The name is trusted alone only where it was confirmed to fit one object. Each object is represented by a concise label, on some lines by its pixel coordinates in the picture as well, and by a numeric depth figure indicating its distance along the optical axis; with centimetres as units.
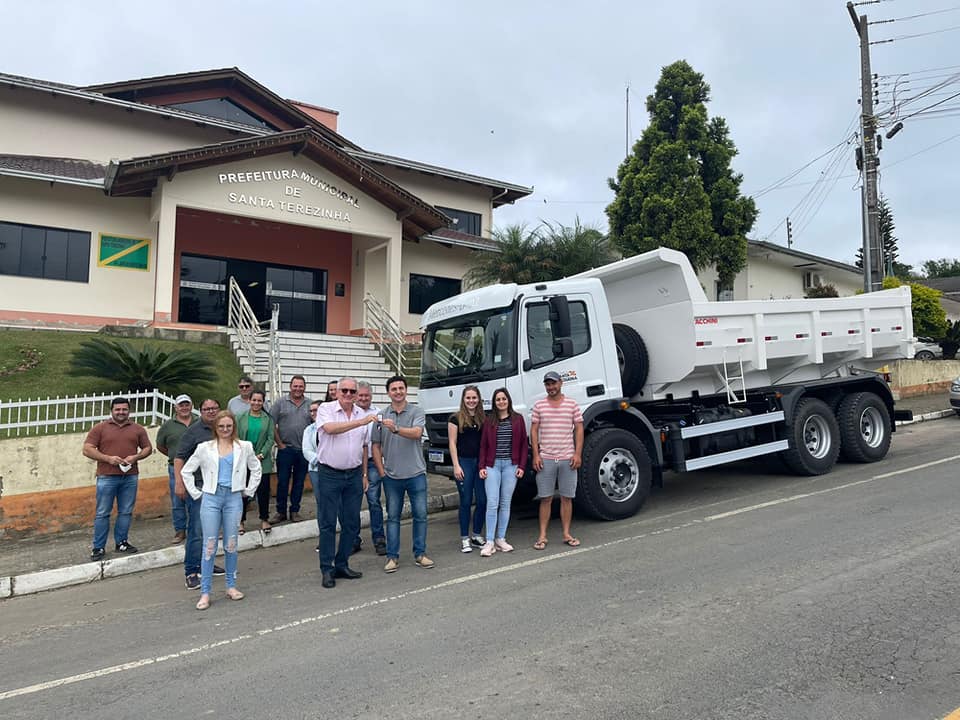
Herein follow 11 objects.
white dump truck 726
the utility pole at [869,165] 1583
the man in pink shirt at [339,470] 591
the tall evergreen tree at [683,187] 1794
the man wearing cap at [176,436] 716
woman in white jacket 558
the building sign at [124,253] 1619
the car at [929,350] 2668
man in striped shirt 658
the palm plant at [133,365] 1005
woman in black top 646
